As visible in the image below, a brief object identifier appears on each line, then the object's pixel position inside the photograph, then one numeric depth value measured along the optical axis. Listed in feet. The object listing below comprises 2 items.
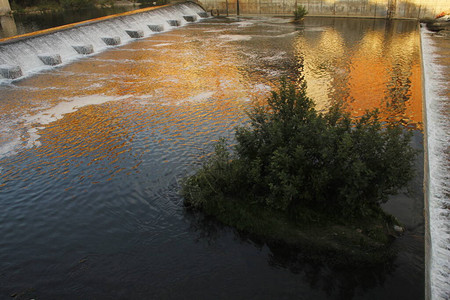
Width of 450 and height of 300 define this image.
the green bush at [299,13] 107.61
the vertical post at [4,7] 125.09
